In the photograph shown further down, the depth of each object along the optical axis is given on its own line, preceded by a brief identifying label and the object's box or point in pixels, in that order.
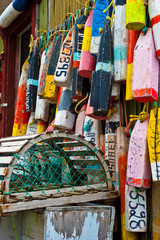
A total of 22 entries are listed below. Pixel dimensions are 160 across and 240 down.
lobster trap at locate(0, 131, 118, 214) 2.09
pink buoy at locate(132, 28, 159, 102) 2.19
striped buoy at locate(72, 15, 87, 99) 2.87
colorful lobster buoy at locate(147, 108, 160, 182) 2.10
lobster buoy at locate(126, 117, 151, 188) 2.20
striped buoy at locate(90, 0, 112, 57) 2.71
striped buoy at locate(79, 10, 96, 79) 2.72
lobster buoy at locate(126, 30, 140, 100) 2.39
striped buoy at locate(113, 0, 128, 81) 2.51
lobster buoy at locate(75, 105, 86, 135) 2.97
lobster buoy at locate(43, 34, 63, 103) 3.29
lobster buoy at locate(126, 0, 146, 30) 2.28
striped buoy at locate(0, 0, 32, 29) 4.77
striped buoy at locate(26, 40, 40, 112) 3.77
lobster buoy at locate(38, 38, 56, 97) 3.39
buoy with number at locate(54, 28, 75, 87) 3.00
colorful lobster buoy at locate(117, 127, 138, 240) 2.40
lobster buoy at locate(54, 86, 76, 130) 3.09
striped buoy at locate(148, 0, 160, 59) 2.24
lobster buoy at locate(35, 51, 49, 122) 3.58
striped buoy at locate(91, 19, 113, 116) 2.46
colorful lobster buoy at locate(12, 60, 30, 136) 3.96
